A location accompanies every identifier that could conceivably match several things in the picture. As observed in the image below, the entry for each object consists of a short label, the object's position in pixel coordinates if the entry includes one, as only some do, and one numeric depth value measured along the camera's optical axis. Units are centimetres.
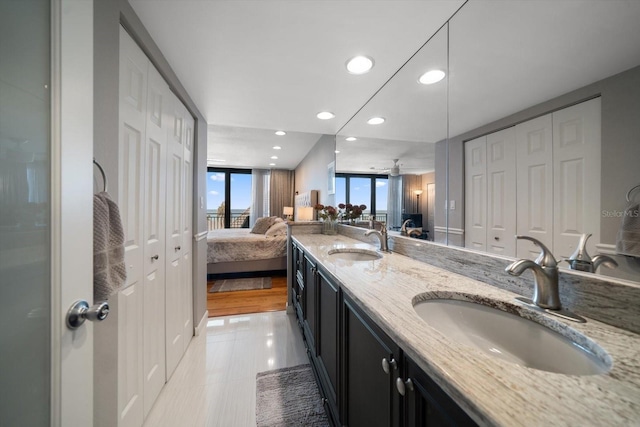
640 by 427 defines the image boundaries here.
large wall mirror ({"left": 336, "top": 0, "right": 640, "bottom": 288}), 64
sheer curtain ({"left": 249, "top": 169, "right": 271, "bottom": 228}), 718
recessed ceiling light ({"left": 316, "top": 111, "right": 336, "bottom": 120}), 235
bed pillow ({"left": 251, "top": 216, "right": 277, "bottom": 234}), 483
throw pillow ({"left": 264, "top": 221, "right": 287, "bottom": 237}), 438
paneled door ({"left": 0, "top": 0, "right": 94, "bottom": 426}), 47
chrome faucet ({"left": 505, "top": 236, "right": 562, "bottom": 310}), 69
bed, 388
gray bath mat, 132
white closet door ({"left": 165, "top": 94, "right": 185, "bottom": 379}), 161
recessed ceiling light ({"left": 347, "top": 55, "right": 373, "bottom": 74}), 148
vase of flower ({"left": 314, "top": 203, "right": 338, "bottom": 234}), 278
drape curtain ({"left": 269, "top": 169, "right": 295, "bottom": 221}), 720
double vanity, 37
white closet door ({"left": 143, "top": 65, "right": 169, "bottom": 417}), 132
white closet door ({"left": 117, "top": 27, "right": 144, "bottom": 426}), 109
